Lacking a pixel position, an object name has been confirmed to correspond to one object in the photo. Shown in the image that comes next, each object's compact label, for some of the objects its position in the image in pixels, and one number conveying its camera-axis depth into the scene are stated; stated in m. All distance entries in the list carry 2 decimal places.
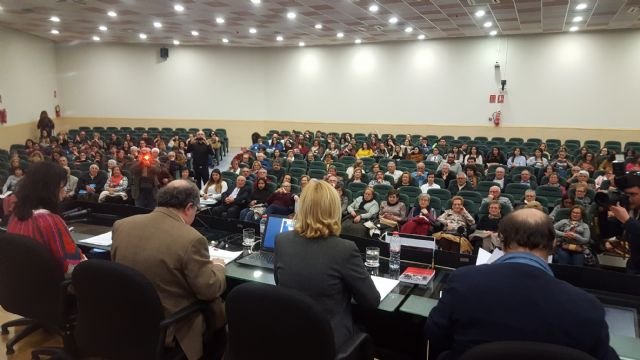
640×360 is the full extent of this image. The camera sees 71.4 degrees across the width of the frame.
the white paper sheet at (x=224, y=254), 3.10
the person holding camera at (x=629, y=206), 2.70
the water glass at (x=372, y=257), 2.99
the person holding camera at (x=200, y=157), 9.74
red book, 2.70
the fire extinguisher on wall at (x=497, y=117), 14.56
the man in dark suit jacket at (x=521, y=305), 1.48
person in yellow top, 11.98
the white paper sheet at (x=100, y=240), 3.45
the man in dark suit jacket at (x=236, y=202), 7.09
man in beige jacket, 2.23
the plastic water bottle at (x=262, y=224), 3.49
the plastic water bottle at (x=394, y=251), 2.98
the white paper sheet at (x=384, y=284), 2.52
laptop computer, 3.16
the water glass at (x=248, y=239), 3.40
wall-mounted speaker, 17.41
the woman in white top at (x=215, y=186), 7.62
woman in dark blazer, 2.08
